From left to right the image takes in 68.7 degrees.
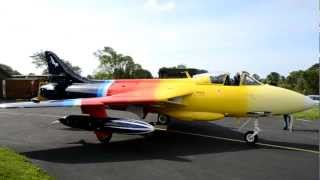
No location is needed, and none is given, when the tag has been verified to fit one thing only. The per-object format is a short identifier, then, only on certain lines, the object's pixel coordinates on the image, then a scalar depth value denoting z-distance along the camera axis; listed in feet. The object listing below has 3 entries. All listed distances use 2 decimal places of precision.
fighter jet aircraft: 23.76
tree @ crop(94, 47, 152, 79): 140.93
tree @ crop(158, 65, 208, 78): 75.62
